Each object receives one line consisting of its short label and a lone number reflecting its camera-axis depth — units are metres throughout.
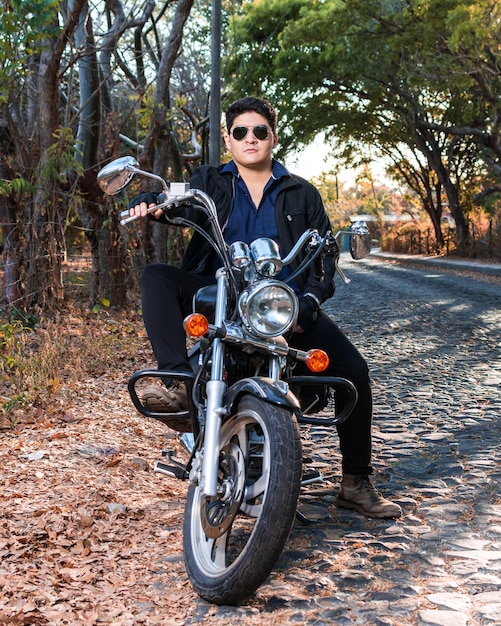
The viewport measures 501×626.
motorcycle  2.93
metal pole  14.93
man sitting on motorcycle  3.71
